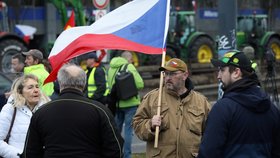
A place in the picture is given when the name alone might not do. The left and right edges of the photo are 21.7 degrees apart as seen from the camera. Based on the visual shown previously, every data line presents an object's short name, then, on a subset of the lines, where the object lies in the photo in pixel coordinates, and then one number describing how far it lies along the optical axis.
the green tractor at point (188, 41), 28.12
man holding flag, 6.25
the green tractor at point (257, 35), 30.86
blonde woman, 6.37
